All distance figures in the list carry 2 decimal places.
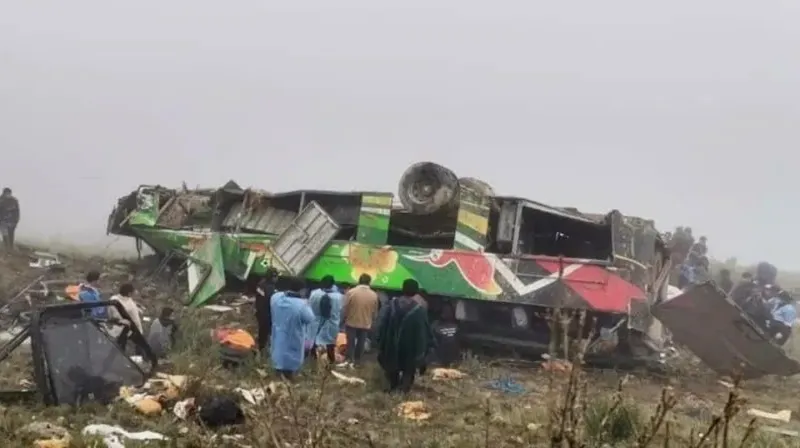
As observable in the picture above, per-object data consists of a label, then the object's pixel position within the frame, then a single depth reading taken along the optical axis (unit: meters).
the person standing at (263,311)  10.13
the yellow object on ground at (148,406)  6.97
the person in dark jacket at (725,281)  16.72
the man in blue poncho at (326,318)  10.07
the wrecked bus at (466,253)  10.58
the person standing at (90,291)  9.30
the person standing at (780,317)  12.42
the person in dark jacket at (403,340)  8.62
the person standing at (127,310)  8.29
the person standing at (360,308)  10.21
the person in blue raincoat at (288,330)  8.83
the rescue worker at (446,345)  10.70
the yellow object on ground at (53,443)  5.72
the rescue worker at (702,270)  16.33
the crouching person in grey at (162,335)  9.94
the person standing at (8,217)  16.53
